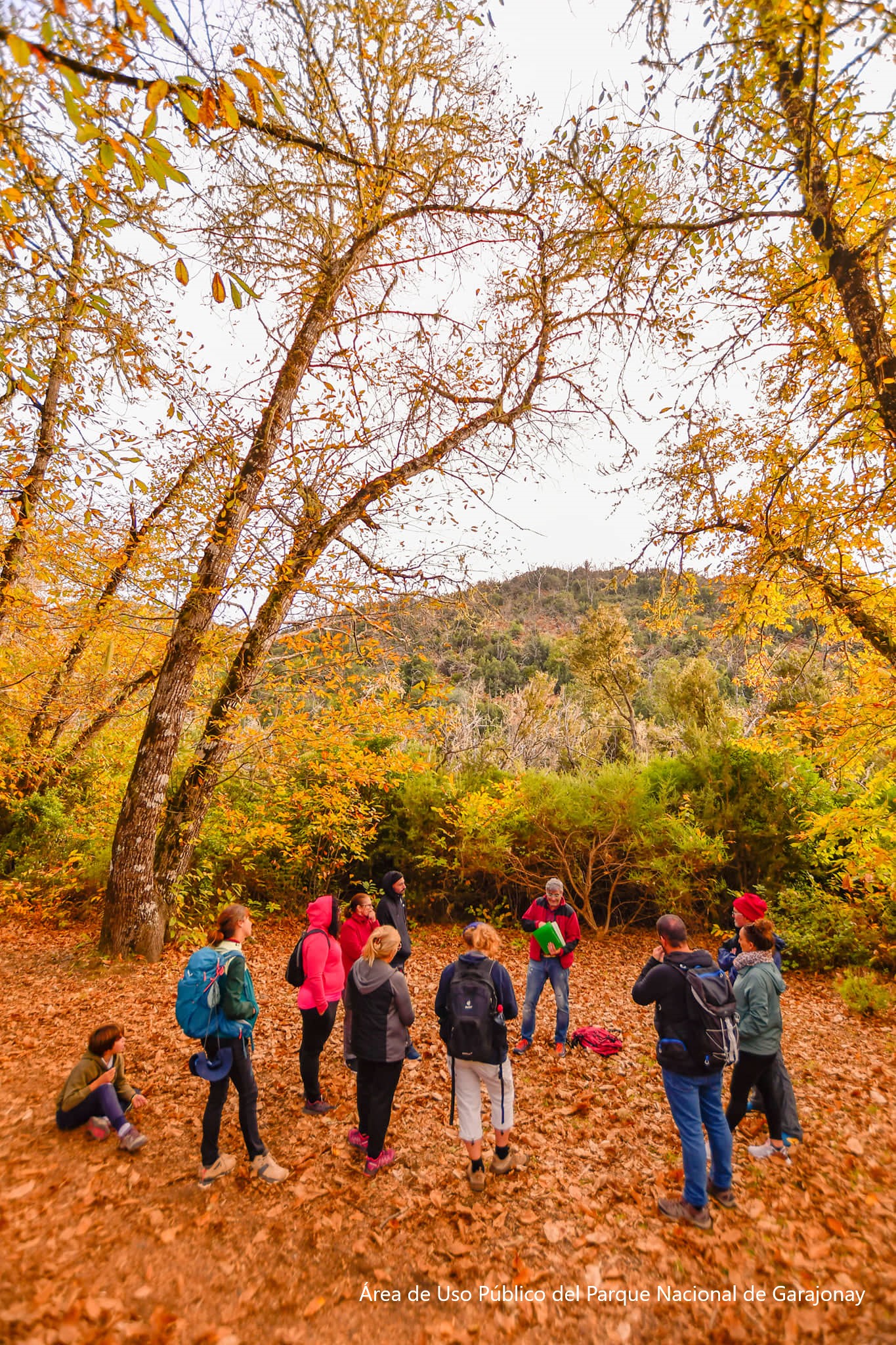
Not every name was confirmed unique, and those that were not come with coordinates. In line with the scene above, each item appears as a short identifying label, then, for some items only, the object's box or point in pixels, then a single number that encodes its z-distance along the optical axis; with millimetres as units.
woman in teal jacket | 3838
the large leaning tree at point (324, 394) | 6488
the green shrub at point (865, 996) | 6883
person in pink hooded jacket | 4184
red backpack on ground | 5699
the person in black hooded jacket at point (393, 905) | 5688
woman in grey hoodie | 3654
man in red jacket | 5586
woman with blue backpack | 3375
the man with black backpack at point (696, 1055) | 3297
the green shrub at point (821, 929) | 8297
